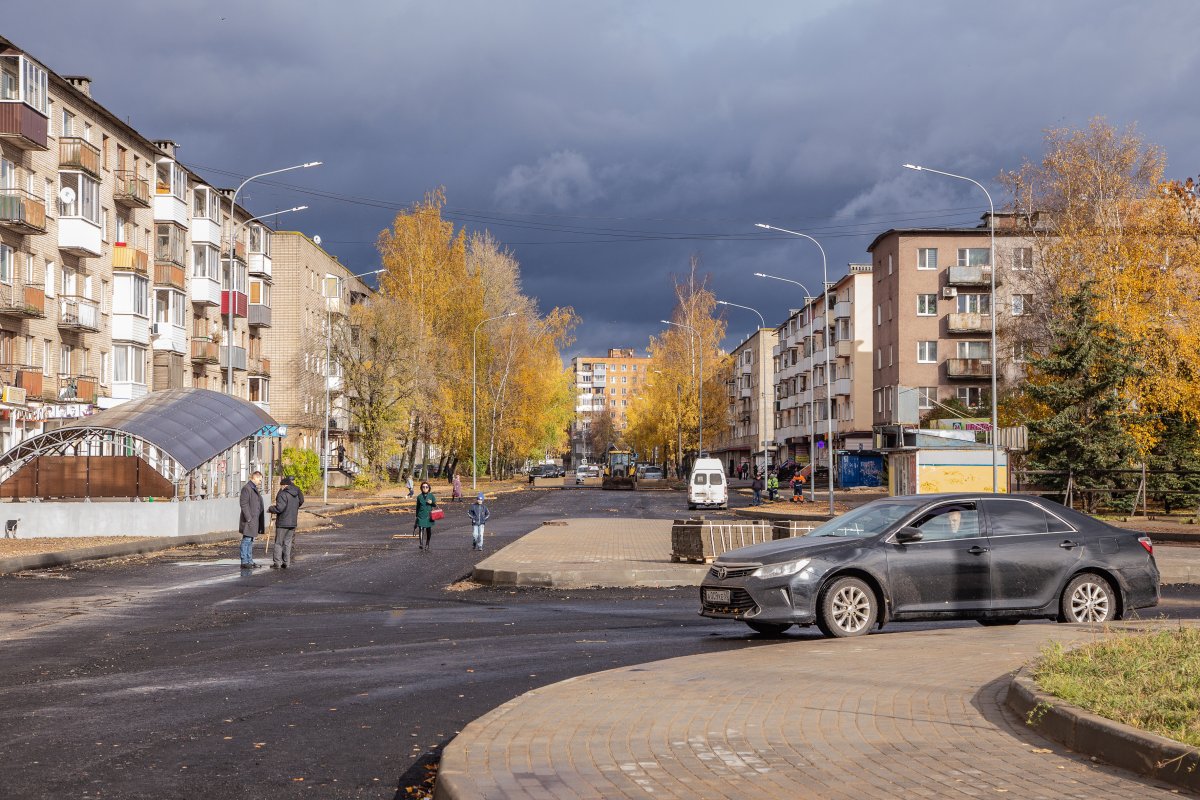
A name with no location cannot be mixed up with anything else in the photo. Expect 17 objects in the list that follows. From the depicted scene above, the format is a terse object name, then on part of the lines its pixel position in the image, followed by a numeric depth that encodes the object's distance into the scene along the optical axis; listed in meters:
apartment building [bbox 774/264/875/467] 97.69
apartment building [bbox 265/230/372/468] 71.56
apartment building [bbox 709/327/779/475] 143.77
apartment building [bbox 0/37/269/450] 46.59
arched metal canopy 31.95
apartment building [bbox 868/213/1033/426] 80.25
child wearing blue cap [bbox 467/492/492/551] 28.35
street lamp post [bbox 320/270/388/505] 70.05
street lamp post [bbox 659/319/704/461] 92.44
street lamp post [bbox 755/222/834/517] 53.26
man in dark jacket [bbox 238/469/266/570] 23.86
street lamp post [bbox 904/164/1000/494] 35.50
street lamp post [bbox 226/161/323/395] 40.22
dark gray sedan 12.61
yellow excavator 90.31
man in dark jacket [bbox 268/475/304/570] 23.56
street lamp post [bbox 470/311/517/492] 75.34
